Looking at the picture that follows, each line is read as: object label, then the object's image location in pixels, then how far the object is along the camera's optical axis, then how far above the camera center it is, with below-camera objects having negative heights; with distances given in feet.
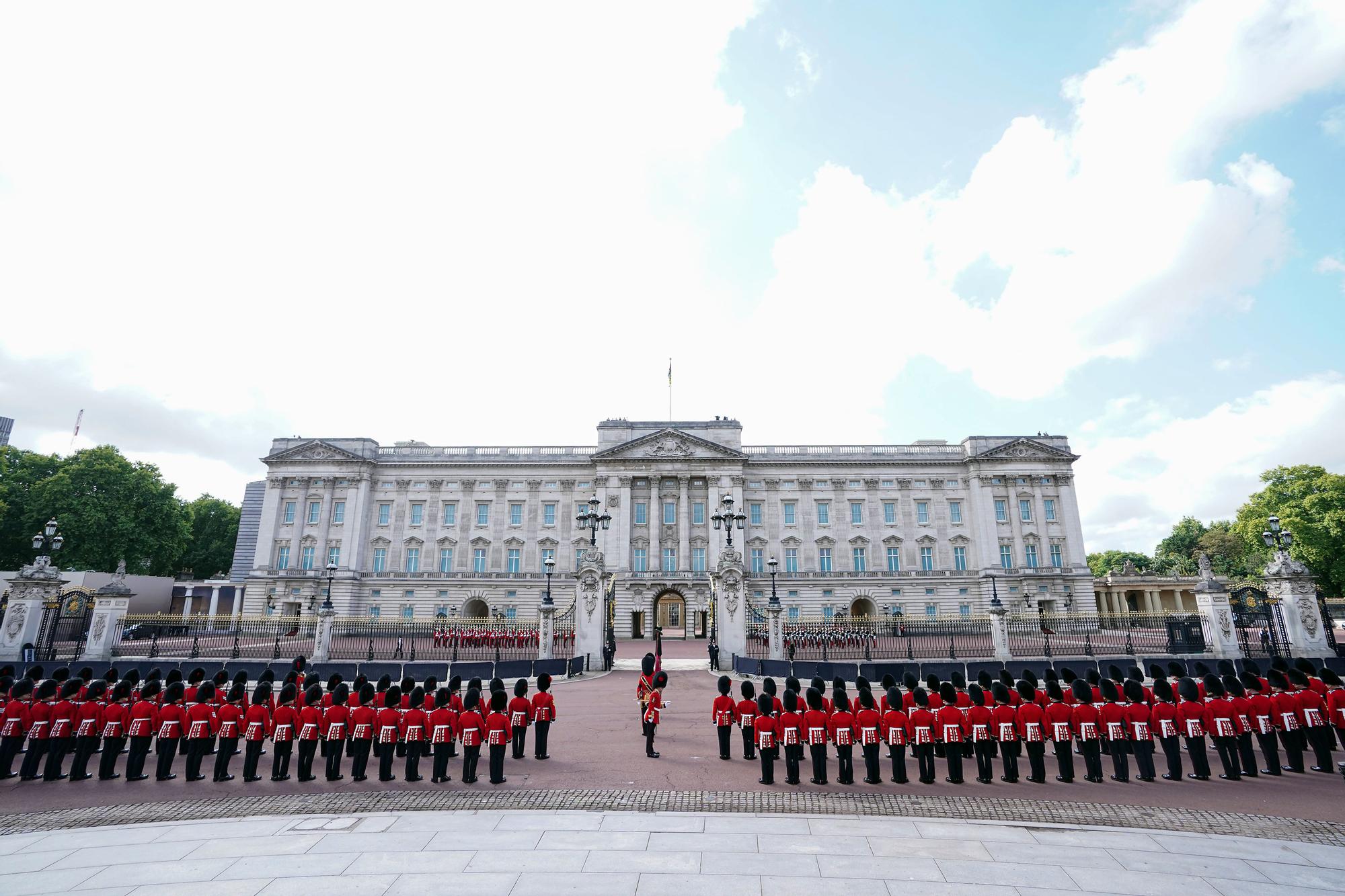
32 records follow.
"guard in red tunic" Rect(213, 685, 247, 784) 34.30 -6.18
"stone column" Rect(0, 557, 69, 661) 80.64 +0.89
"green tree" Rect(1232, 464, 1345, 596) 171.83 +26.36
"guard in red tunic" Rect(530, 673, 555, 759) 38.29 -5.71
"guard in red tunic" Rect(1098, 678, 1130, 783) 33.04 -5.75
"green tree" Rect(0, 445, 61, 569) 163.32 +27.21
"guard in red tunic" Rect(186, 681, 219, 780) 34.04 -6.00
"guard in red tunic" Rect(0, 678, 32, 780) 34.17 -5.93
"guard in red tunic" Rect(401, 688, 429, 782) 33.94 -6.11
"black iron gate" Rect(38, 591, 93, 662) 82.17 -1.69
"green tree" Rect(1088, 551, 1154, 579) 398.42 +33.80
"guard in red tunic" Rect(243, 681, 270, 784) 33.91 -6.19
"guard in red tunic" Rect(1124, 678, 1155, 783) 33.30 -5.91
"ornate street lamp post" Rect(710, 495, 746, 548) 81.71 +12.44
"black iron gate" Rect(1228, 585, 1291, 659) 83.35 -0.81
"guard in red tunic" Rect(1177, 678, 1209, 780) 33.58 -5.58
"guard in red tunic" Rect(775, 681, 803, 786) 32.94 -5.94
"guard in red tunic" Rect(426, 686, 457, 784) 33.65 -6.25
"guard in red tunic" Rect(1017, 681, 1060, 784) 32.89 -5.89
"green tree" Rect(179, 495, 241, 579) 235.61 +27.95
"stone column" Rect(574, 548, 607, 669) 83.92 +0.43
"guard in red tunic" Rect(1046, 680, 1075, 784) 32.81 -5.92
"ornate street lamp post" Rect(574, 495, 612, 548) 86.99 +13.21
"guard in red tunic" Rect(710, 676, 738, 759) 38.17 -5.81
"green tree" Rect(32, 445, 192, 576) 164.66 +27.42
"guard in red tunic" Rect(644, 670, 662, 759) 38.19 -5.63
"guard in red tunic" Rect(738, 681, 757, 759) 37.45 -5.69
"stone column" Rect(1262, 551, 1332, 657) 82.79 +0.90
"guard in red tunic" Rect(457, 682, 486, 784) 33.76 -6.33
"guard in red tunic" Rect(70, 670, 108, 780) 34.58 -6.21
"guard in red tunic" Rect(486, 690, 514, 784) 33.81 -6.33
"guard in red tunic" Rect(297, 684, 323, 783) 33.81 -6.23
